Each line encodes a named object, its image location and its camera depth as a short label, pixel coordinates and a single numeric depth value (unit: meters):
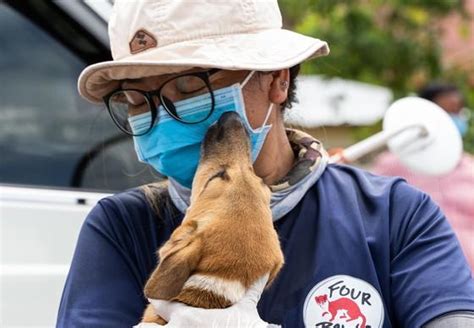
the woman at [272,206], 3.49
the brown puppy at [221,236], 3.21
